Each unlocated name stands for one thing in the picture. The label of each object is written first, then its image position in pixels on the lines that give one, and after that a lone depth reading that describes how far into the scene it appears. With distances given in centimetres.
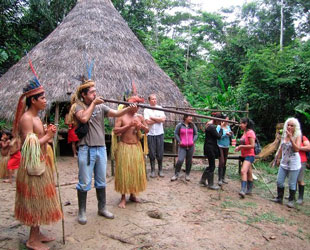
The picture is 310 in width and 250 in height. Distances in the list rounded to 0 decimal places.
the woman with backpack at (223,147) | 535
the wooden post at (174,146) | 763
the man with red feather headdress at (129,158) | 386
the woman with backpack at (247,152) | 480
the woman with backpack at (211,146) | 512
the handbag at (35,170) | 256
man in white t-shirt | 564
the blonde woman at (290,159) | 452
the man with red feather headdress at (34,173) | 257
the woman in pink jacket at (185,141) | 546
